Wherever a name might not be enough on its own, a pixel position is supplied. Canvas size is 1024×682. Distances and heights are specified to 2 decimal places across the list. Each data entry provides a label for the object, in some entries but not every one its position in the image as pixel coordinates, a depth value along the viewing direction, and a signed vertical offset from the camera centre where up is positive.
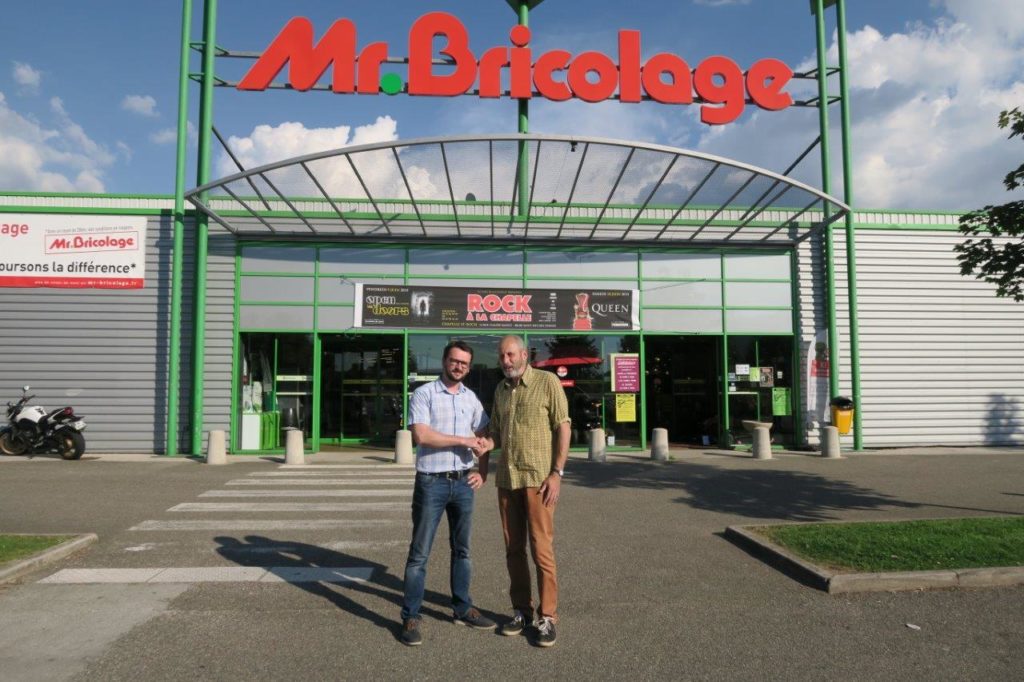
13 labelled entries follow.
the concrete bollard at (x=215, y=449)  13.41 -1.36
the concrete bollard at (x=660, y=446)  14.34 -1.41
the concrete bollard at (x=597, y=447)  14.10 -1.40
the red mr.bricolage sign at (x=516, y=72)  14.97 +6.91
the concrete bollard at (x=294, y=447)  13.45 -1.33
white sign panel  15.25 +2.87
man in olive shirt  4.31 -0.57
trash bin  15.77 -0.80
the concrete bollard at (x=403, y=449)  13.55 -1.38
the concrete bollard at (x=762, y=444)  14.54 -1.40
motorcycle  13.67 -1.05
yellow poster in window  16.36 -0.67
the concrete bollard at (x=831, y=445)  14.71 -1.43
